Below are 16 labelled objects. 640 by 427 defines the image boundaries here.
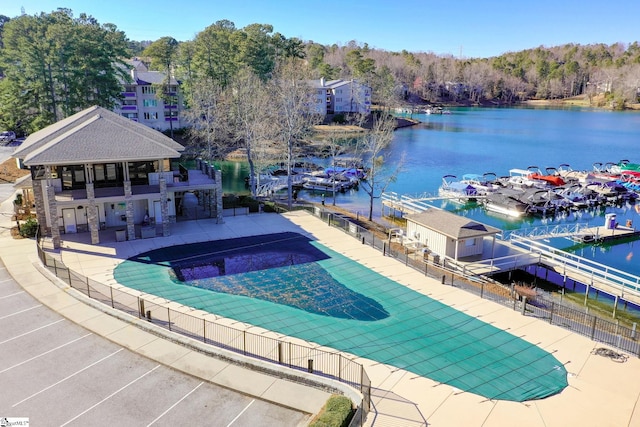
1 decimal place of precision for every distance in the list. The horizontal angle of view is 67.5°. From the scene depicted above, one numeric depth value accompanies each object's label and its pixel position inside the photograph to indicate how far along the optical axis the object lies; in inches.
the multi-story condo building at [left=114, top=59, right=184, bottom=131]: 2987.2
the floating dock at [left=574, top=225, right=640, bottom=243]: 1551.4
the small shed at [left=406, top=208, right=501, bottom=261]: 1147.3
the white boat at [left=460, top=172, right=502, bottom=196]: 2142.0
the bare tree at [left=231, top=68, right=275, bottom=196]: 1877.5
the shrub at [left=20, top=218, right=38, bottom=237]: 1196.5
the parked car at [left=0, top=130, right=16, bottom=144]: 2581.2
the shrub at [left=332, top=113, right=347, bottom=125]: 4255.7
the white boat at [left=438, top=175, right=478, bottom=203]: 2101.4
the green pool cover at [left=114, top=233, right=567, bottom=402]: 676.1
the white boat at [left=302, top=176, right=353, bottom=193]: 2218.3
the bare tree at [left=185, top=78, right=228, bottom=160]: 2246.6
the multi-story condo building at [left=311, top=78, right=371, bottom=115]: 4426.7
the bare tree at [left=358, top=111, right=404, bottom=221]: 1675.7
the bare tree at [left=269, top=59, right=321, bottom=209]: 1684.3
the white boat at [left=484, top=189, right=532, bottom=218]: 1934.1
